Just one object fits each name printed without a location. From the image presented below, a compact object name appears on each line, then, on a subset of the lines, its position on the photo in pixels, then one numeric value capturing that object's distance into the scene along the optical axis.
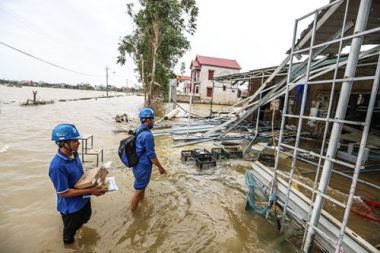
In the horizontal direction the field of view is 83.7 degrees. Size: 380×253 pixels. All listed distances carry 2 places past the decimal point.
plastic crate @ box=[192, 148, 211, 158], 7.15
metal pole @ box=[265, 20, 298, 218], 3.60
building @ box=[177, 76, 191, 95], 50.09
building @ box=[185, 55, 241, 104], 38.78
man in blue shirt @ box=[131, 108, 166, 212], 3.67
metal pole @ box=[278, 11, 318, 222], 3.12
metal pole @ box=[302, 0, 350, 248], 2.77
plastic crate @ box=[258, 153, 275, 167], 7.12
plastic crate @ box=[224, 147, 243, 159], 7.91
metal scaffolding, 2.31
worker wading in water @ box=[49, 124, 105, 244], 2.48
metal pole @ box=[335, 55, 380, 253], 2.25
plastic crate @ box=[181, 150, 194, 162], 7.36
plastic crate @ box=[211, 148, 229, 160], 7.64
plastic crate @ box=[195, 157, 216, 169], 6.71
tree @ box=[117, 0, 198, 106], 18.07
